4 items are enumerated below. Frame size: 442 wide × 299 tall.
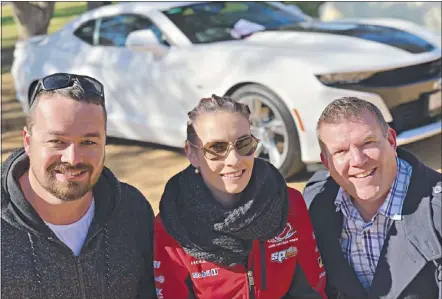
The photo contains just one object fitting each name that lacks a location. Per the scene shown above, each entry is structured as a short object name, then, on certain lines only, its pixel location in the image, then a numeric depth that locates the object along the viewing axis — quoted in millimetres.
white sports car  5234
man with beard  2316
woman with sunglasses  2408
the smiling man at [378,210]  2449
